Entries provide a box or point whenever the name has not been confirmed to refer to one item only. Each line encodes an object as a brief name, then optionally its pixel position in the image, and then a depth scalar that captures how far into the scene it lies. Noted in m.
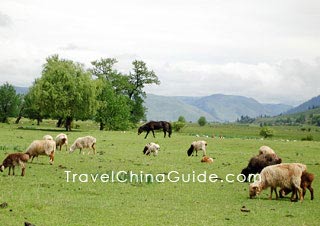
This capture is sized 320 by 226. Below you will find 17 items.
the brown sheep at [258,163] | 25.03
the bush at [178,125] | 105.56
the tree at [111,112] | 87.44
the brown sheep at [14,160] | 22.14
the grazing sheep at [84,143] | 34.59
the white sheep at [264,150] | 28.95
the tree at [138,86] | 103.94
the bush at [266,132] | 114.14
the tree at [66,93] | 68.44
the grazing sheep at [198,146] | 37.50
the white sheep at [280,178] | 18.92
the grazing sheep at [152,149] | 35.88
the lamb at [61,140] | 36.09
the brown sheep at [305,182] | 19.20
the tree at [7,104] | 112.88
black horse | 56.66
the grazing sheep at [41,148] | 26.91
